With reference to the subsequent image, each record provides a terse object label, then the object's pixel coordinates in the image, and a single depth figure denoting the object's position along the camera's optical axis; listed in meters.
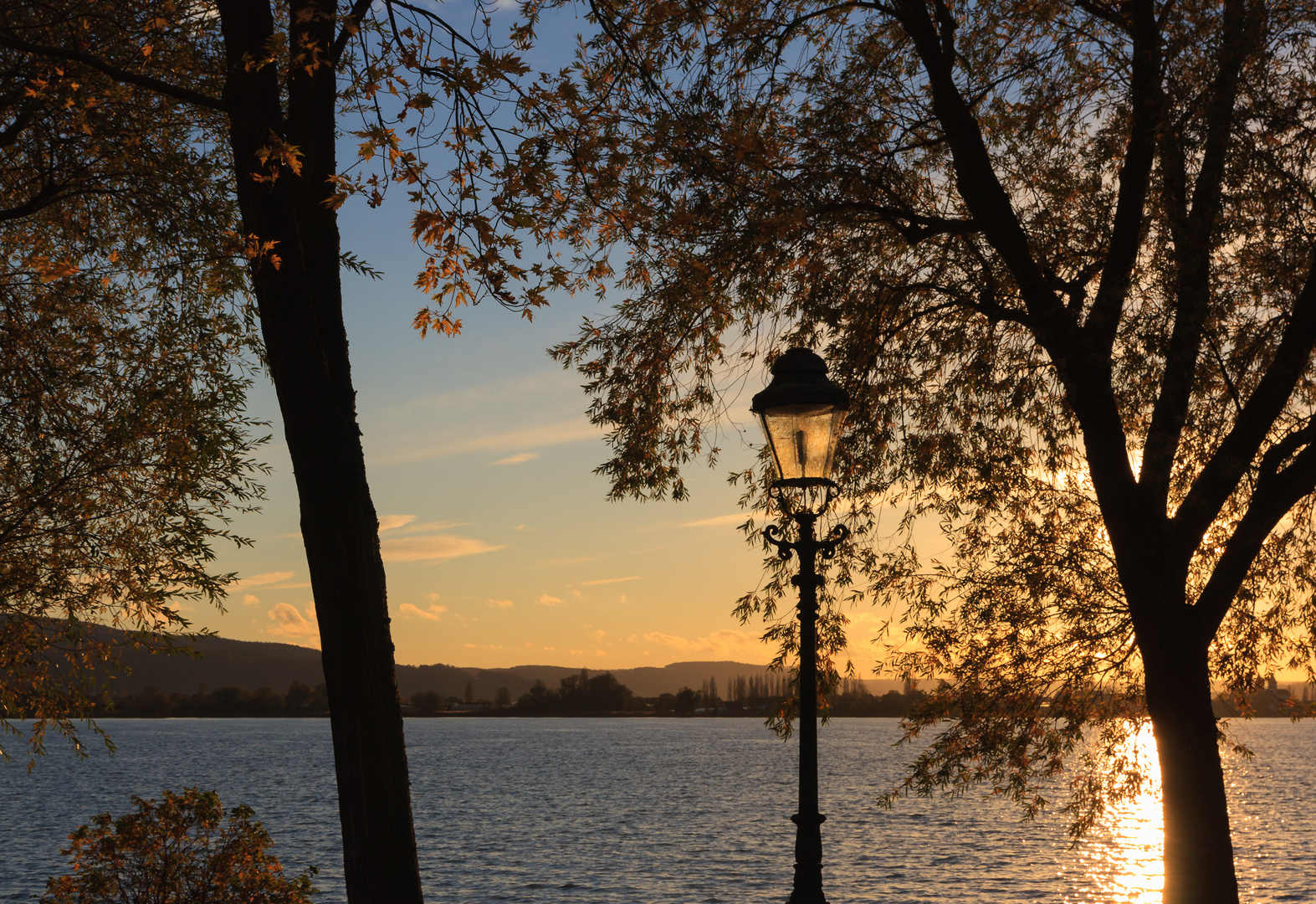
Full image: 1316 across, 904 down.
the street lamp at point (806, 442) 8.18
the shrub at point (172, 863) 11.45
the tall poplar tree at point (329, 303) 7.74
